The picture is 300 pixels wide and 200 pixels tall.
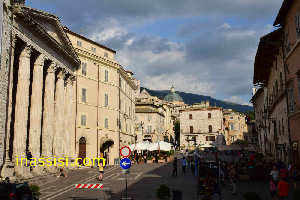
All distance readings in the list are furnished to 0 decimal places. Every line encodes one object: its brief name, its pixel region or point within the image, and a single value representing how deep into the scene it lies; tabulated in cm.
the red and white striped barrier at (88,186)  1758
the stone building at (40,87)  2502
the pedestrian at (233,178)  1784
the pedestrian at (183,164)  3009
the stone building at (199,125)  8856
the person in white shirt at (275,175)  1577
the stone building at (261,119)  3969
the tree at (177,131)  13108
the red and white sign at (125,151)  1478
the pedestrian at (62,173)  2922
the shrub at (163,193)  1324
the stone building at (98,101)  4203
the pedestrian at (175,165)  2780
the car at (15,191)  1267
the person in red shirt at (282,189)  1249
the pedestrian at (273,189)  1455
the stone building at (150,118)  8161
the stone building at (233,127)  10419
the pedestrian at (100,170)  2553
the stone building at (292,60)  1917
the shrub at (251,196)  1139
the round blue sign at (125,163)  1452
